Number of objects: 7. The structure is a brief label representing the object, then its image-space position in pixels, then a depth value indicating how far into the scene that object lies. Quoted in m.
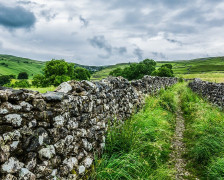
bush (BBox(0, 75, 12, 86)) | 57.61
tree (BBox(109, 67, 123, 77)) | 96.32
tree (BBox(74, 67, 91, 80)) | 81.69
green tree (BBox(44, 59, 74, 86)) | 54.09
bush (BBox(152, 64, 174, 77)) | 65.88
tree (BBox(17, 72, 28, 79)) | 91.69
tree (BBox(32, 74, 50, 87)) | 53.13
